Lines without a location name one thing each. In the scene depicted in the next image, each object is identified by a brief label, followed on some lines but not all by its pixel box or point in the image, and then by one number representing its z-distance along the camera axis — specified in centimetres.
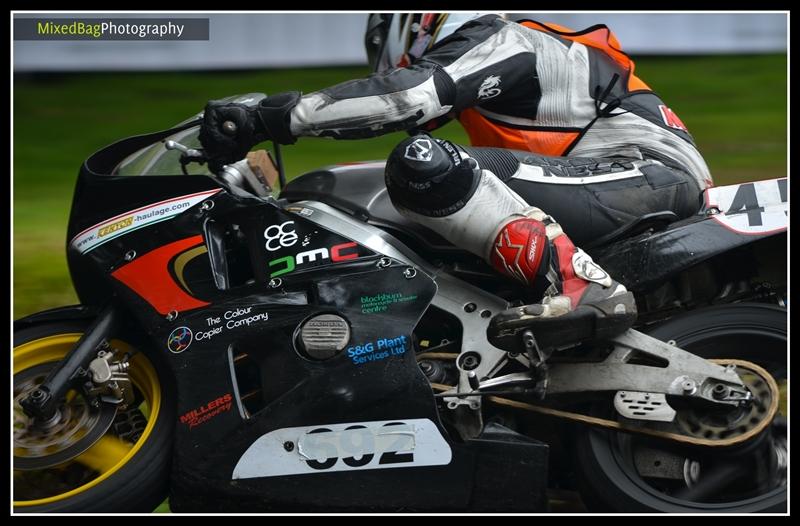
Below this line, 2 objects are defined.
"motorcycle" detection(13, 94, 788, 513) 799
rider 782
